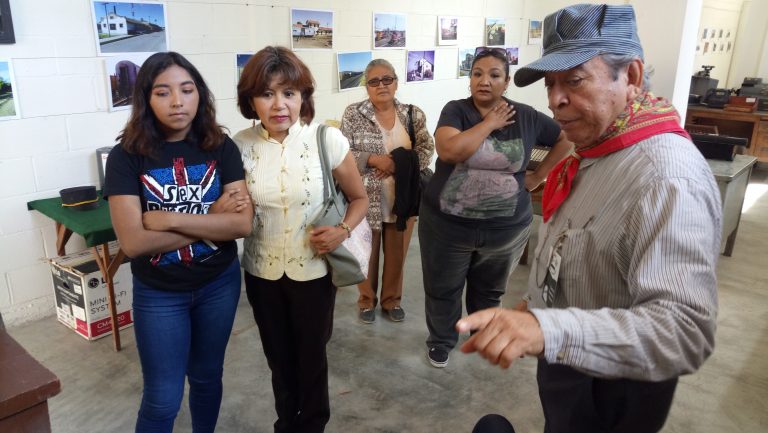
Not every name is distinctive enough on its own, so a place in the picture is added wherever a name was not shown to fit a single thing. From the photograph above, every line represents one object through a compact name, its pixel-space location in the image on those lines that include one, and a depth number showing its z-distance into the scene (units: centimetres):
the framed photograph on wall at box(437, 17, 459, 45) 520
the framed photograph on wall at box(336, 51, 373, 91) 432
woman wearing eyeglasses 303
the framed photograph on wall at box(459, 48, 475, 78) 560
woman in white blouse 179
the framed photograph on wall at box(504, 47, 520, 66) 631
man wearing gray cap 84
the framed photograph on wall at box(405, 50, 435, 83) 498
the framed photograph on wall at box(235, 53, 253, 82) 365
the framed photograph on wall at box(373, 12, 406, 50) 454
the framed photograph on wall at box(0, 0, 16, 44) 263
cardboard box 296
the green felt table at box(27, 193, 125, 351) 259
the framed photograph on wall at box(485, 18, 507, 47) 587
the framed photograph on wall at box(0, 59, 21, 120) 271
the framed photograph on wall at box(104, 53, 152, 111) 309
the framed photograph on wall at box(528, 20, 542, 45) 657
